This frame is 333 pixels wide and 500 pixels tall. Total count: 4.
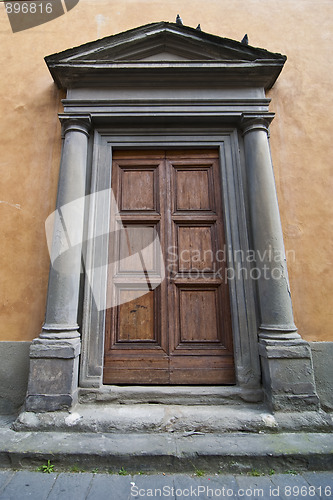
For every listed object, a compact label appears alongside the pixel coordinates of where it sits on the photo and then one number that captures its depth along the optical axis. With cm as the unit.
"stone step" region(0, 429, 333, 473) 196
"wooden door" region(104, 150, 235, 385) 275
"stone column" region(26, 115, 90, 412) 241
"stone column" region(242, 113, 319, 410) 241
